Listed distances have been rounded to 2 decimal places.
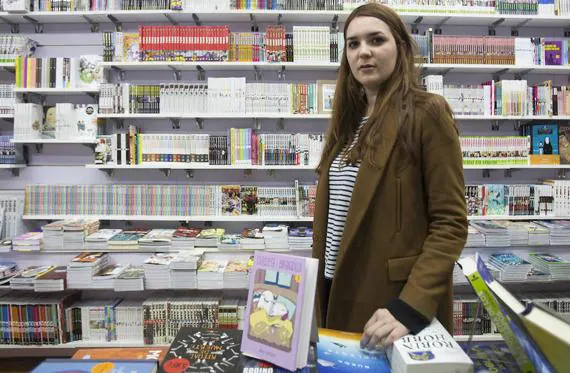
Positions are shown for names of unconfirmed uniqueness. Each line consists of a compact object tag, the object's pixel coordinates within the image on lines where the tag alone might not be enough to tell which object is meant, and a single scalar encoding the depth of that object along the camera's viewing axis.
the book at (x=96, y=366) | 0.86
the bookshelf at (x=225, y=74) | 3.11
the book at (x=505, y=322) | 0.60
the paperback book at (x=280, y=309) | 0.83
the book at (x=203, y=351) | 0.85
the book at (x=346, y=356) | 0.83
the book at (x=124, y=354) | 0.93
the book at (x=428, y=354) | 0.73
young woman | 1.01
